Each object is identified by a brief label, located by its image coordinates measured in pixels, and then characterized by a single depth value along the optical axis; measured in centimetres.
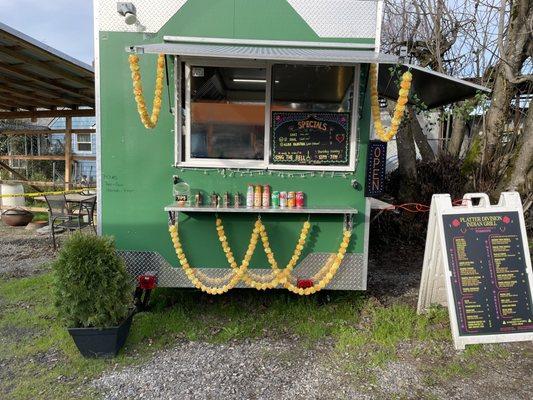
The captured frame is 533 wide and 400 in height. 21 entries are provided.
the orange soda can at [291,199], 361
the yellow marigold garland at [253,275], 355
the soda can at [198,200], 359
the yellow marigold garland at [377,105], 310
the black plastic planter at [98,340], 310
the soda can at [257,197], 359
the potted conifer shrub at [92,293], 304
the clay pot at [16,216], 830
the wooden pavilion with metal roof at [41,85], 559
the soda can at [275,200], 360
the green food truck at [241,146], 348
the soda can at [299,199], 361
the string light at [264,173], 360
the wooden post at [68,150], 896
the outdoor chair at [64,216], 653
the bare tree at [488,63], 573
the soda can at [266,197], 359
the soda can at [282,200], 360
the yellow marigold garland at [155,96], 319
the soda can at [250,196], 360
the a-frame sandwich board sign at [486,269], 343
